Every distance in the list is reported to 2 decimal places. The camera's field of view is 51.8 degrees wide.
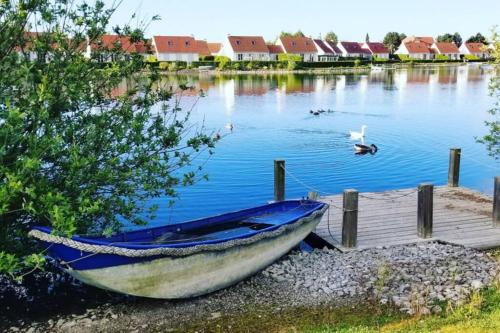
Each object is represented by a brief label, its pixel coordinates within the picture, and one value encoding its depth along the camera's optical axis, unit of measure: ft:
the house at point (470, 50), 469.98
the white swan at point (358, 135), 91.97
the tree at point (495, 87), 45.09
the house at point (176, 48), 346.33
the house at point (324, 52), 402.52
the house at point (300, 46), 391.86
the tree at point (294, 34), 487.94
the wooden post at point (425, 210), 36.07
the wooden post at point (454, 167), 49.78
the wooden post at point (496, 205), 38.34
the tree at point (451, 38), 520.01
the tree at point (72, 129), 24.48
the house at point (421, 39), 479.74
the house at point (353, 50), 433.89
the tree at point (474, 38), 492.78
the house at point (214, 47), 435.12
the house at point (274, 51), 381.40
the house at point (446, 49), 472.03
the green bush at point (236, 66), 319.27
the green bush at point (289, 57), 341.39
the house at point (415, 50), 453.99
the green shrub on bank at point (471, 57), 452.59
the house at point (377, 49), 447.01
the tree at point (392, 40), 492.54
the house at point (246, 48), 363.97
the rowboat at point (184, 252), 25.70
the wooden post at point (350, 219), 34.63
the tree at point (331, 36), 573.29
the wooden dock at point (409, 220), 36.81
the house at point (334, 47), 419.37
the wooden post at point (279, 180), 44.27
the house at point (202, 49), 358.43
